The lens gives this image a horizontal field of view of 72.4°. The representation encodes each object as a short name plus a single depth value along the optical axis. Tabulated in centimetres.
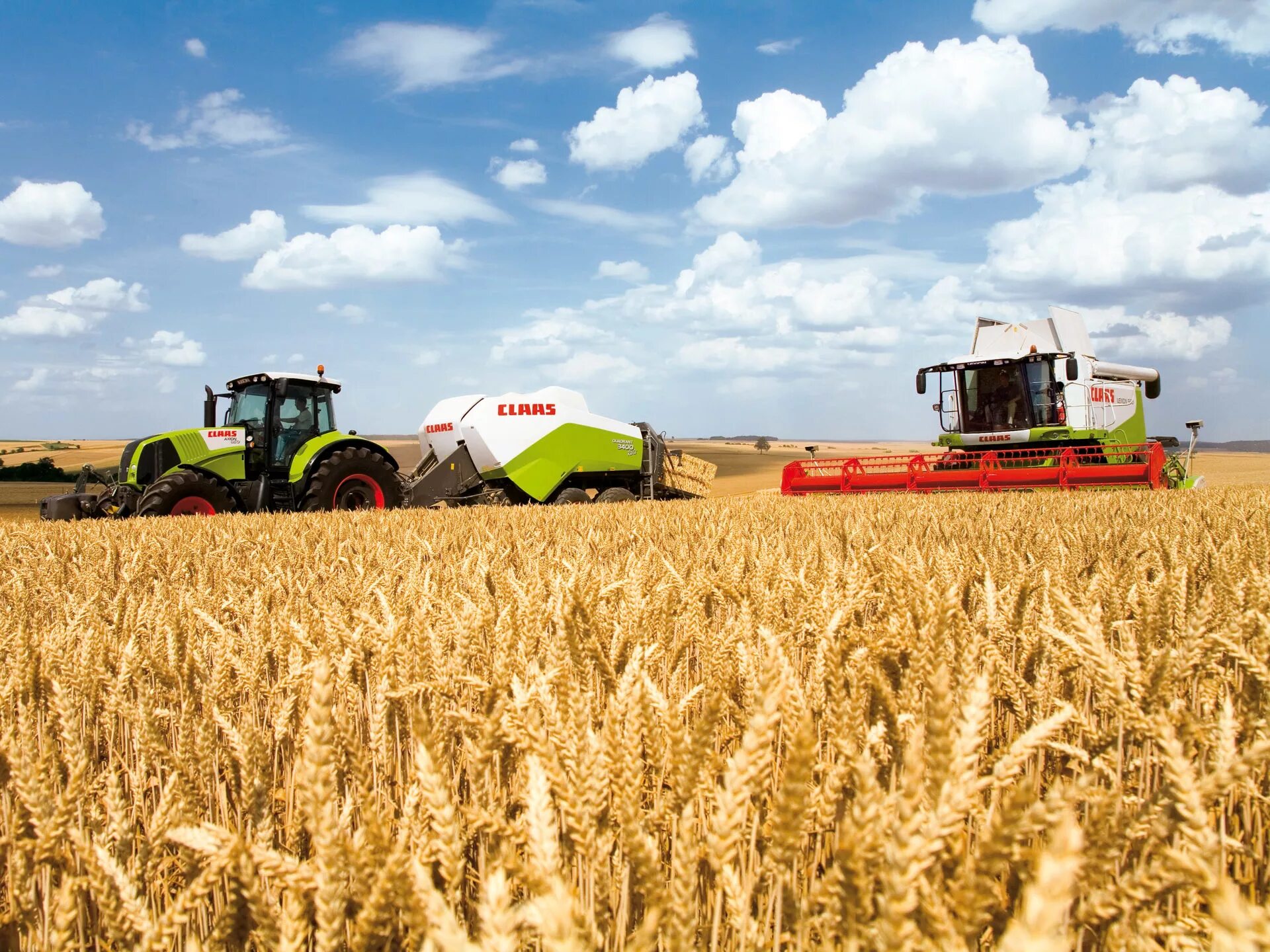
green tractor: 1150
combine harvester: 1254
